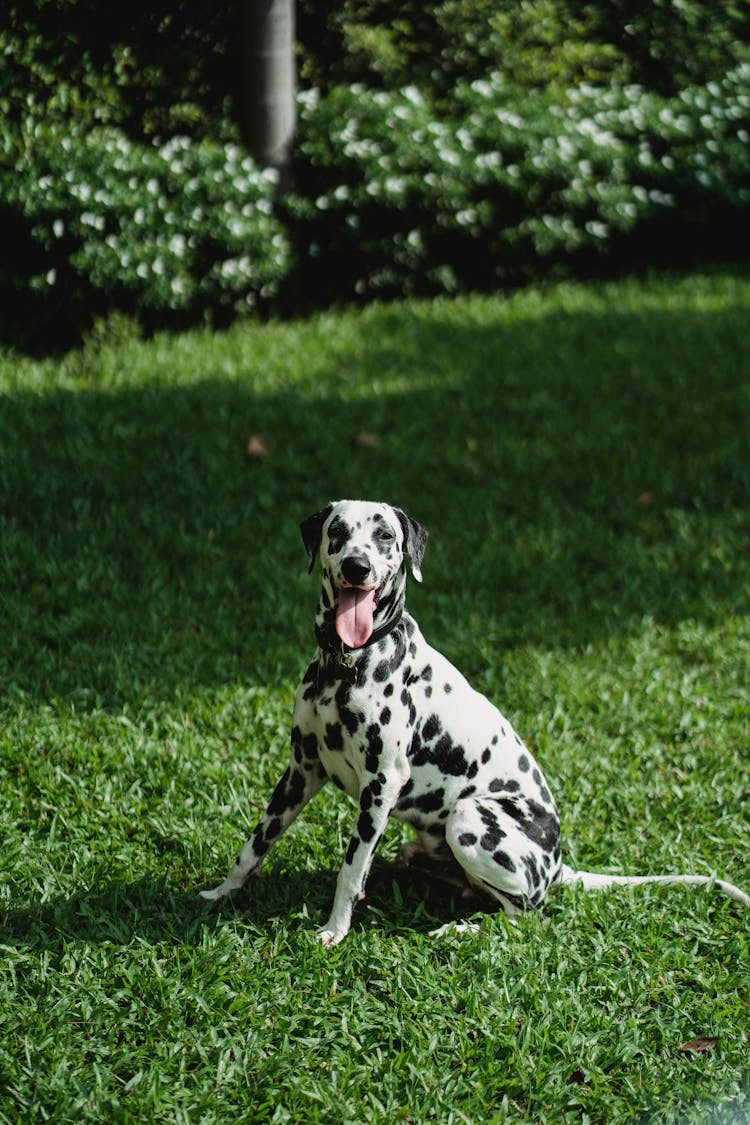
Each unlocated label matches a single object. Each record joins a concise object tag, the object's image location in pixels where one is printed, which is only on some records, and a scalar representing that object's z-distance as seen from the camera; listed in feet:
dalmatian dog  11.19
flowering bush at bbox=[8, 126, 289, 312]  22.97
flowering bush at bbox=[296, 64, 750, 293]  27.45
